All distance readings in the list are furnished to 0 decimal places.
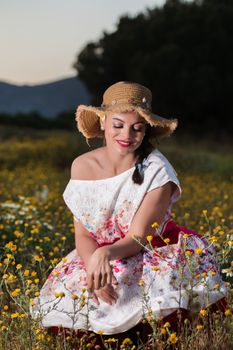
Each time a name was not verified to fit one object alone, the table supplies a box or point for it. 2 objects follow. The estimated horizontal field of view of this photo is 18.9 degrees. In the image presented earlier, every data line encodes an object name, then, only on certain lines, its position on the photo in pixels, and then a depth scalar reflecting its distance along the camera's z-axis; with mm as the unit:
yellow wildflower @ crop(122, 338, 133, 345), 3005
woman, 3254
